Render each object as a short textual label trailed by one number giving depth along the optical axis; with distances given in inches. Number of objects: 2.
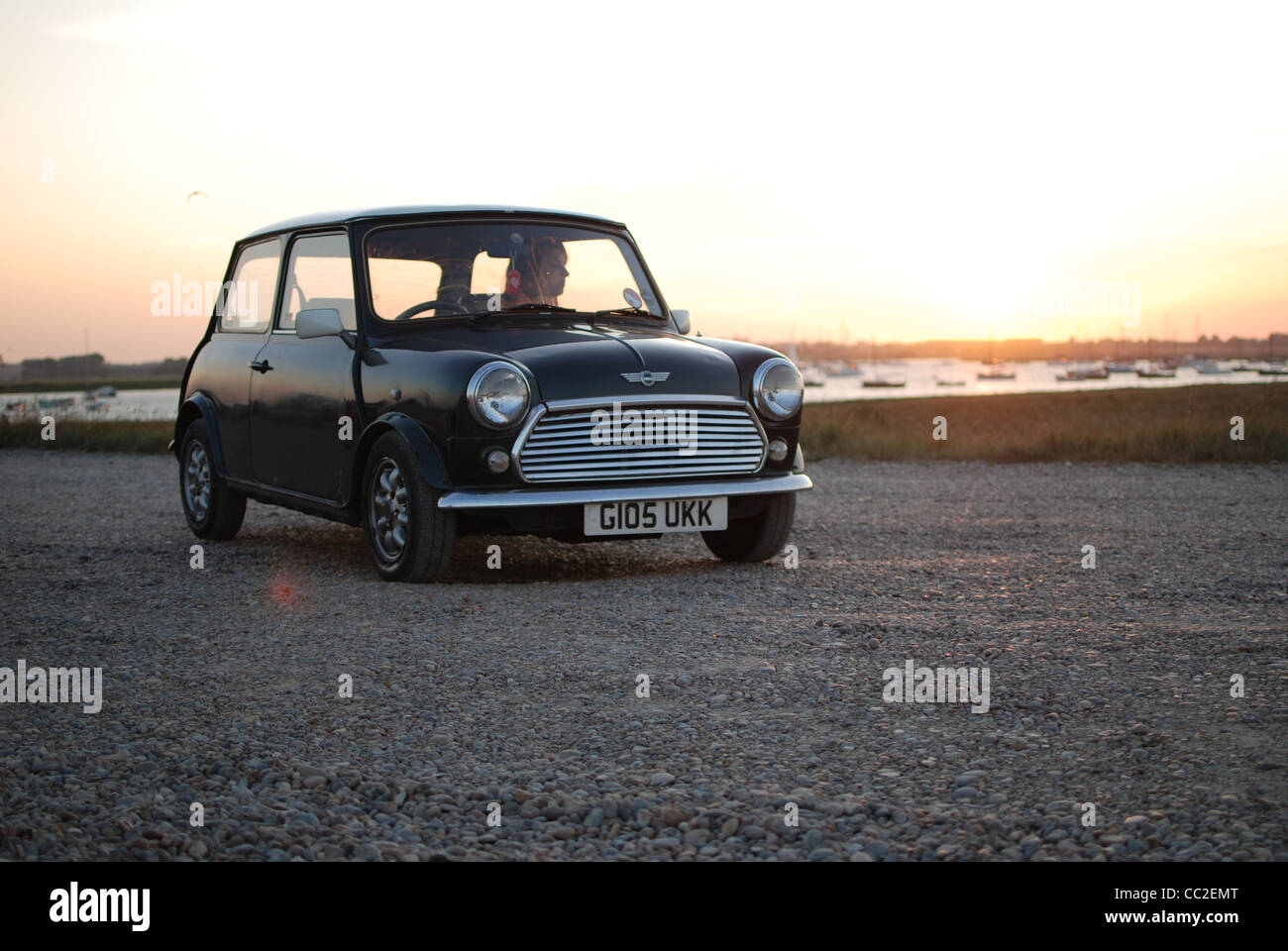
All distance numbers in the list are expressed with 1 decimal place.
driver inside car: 295.4
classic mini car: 255.3
